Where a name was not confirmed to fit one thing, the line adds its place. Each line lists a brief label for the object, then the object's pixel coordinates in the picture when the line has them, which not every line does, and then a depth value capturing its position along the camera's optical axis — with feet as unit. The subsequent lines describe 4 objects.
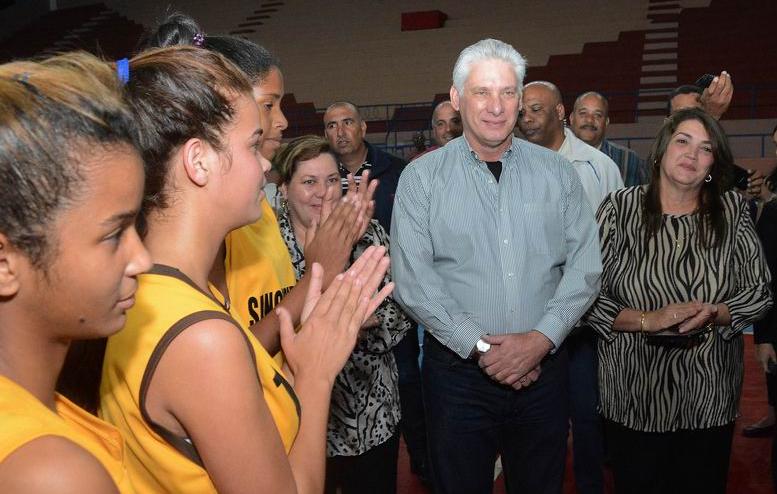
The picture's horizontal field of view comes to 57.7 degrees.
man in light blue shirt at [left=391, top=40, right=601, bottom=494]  7.72
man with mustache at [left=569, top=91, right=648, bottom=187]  13.69
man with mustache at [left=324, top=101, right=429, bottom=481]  10.96
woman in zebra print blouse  8.20
